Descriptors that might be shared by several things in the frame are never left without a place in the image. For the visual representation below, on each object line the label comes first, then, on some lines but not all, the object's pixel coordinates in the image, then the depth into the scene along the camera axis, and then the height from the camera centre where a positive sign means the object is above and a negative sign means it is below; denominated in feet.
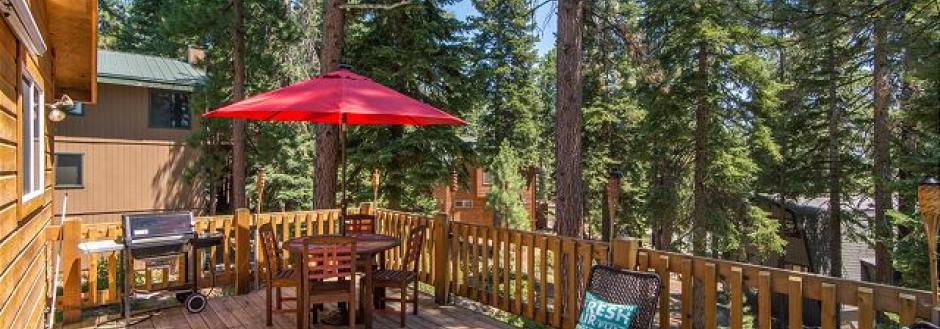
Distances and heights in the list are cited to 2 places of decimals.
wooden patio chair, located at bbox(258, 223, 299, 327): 15.23 -3.21
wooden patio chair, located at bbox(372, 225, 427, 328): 15.94 -3.38
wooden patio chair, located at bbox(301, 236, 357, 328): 14.03 -2.65
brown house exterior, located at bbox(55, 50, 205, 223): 44.60 +1.58
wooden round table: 14.75 -2.45
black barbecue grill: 16.42 -2.46
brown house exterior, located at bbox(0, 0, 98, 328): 9.01 +0.75
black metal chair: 11.89 -2.85
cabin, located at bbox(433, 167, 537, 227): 82.12 -6.17
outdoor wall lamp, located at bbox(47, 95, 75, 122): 15.46 +1.47
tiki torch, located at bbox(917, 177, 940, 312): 7.88 -0.65
